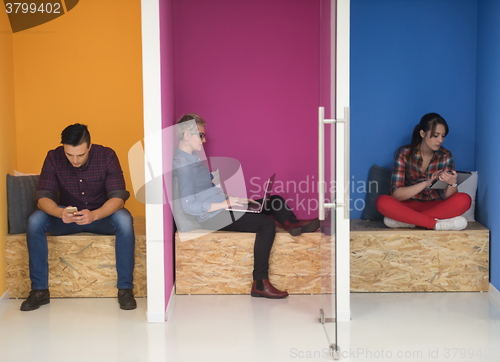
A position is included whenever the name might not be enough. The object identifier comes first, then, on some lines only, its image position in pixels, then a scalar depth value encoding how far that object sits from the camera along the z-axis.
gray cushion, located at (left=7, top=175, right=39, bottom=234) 3.79
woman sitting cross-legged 3.85
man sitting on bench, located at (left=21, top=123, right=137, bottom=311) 3.58
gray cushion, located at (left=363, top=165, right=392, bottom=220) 4.30
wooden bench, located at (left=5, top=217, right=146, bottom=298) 3.71
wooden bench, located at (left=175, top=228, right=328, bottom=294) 3.79
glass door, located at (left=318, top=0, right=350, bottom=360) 2.80
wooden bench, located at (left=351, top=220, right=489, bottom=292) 3.79
